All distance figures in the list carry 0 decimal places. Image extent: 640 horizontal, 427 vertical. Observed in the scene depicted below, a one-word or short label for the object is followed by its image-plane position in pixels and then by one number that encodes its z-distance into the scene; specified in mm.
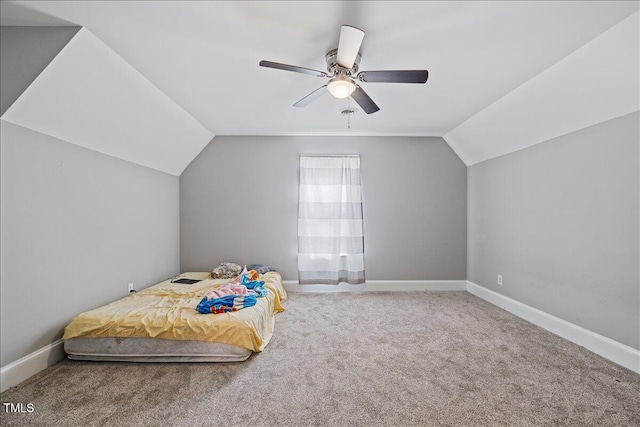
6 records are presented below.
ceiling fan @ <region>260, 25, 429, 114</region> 1731
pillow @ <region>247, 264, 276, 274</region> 4043
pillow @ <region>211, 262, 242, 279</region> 3871
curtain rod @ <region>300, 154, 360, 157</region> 4344
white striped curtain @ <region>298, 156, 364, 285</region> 4238
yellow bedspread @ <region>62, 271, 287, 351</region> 2242
